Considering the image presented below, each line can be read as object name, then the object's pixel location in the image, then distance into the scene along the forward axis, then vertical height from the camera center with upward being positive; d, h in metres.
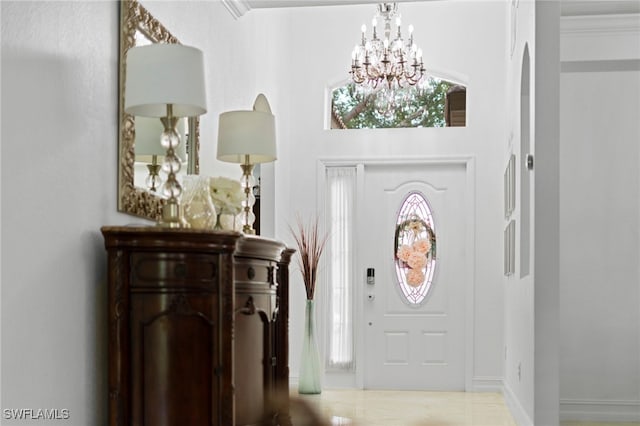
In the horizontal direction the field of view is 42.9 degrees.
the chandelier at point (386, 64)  6.55 +1.23
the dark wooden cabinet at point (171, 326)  2.97 -0.41
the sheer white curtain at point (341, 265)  7.50 -0.46
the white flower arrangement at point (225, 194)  3.65 +0.10
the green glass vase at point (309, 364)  6.96 -1.27
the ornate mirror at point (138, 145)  3.34 +0.30
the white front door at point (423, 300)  7.42 -0.74
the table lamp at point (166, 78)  3.00 +0.51
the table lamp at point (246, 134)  4.27 +0.43
